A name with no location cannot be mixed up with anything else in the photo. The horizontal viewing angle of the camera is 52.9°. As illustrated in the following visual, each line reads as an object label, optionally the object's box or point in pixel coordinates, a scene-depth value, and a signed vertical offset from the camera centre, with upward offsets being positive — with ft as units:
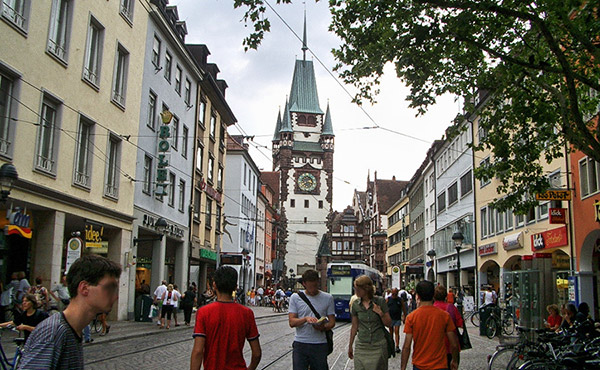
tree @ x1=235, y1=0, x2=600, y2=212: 36.96 +15.30
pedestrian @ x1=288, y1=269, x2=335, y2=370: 23.30 -1.67
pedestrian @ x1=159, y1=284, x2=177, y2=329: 75.46 -3.09
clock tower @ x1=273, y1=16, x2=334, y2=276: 335.67 +63.70
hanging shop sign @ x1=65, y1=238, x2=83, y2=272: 54.08 +2.38
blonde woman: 24.36 -1.88
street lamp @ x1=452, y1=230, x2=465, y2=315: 88.38 +6.34
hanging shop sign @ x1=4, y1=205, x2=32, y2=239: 54.70 +4.76
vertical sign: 92.53 +17.17
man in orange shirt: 21.50 -1.87
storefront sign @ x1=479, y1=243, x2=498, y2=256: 114.97 +6.65
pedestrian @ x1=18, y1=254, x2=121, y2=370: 9.15 -0.66
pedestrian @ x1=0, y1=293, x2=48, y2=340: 30.25 -1.91
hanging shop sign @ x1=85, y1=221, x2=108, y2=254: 71.31 +4.47
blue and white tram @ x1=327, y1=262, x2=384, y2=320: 116.88 -0.09
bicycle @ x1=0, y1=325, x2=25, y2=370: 27.10 -3.72
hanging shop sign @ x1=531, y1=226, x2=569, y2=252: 80.64 +6.36
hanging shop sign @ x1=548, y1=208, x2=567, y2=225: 79.30 +9.04
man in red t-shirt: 16.16 -1.45
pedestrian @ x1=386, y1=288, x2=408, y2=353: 52.29 -2.46
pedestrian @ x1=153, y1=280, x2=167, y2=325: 76.48 -2.03
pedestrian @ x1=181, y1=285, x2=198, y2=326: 83.35 -3.52
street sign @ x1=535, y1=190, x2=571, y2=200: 74.59 +11.03
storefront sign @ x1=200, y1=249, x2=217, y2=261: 126.11 +5.09
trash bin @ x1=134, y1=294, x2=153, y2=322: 81.97 -4.13
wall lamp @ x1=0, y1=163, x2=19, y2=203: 44.38 +7.02
